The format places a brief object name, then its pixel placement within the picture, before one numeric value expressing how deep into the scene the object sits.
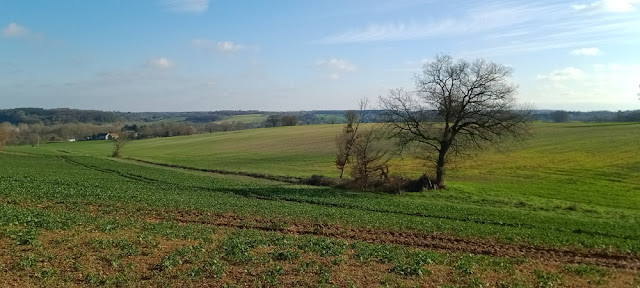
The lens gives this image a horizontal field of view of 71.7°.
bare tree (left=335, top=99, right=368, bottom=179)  51.25
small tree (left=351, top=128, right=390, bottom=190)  42.54
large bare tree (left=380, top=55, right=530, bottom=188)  39.38
